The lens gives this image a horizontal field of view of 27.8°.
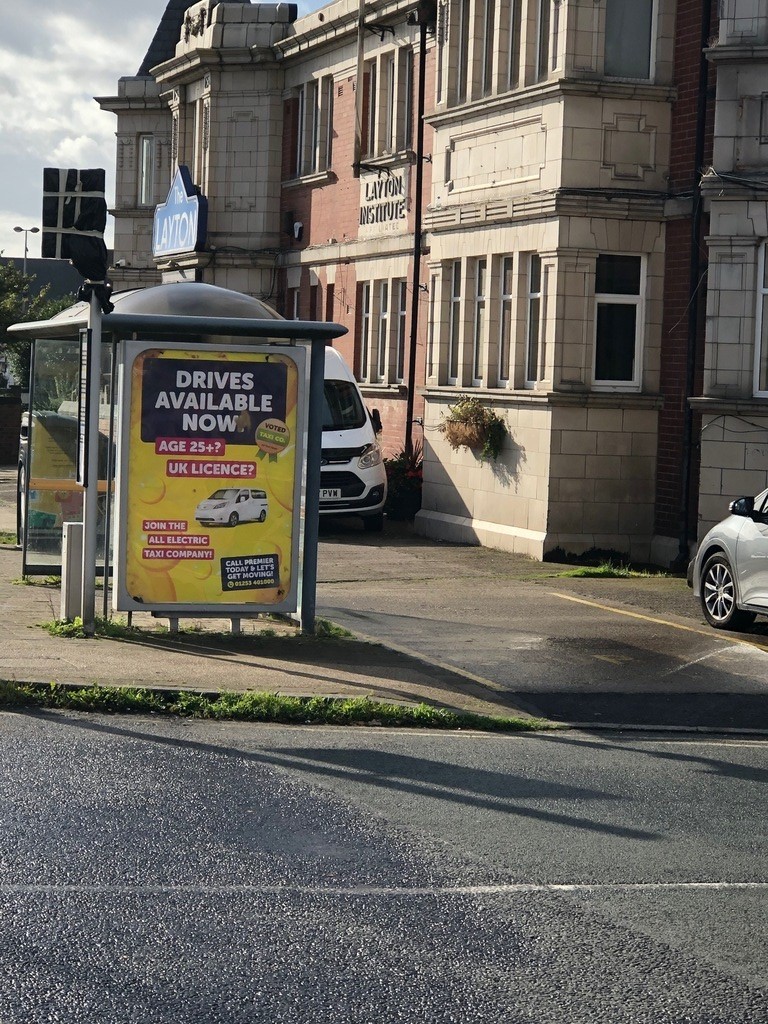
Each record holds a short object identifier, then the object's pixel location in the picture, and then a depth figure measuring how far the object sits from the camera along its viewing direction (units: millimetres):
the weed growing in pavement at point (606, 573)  17609
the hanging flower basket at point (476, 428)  19938
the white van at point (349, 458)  21719
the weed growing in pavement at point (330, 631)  12102
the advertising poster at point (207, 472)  11273
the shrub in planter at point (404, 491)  23859
